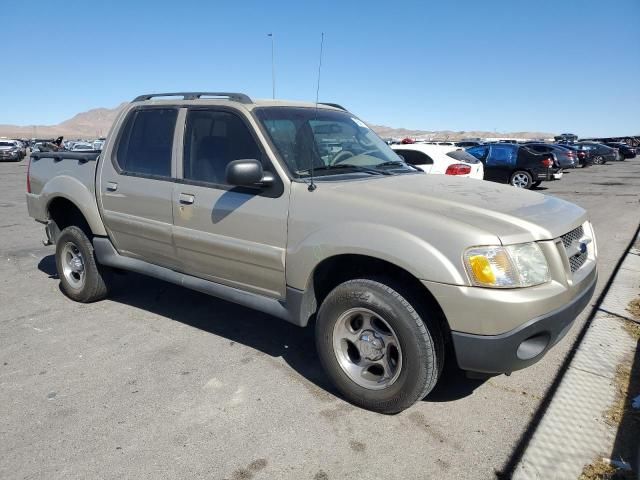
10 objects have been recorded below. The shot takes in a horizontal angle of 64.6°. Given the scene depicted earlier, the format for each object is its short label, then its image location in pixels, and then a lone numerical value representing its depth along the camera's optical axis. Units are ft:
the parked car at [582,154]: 105.91
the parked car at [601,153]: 124.98
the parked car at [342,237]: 8.91
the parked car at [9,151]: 115.96
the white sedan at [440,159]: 36.22
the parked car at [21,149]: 121.34
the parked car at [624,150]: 144.87
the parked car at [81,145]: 107.90
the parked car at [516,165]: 54.85
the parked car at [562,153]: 84.07
